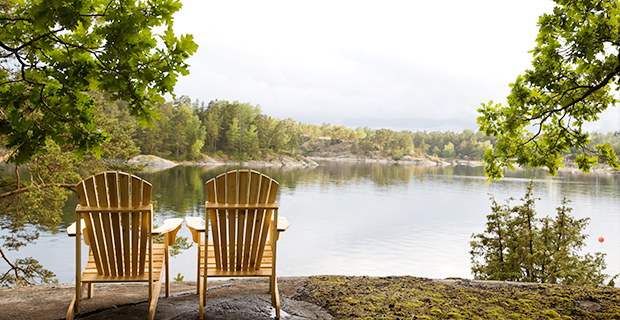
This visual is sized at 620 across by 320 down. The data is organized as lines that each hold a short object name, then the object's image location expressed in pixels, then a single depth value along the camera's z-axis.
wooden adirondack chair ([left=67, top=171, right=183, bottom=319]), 2.98
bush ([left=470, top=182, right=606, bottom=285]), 6.67
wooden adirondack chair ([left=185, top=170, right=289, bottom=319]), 3.21
